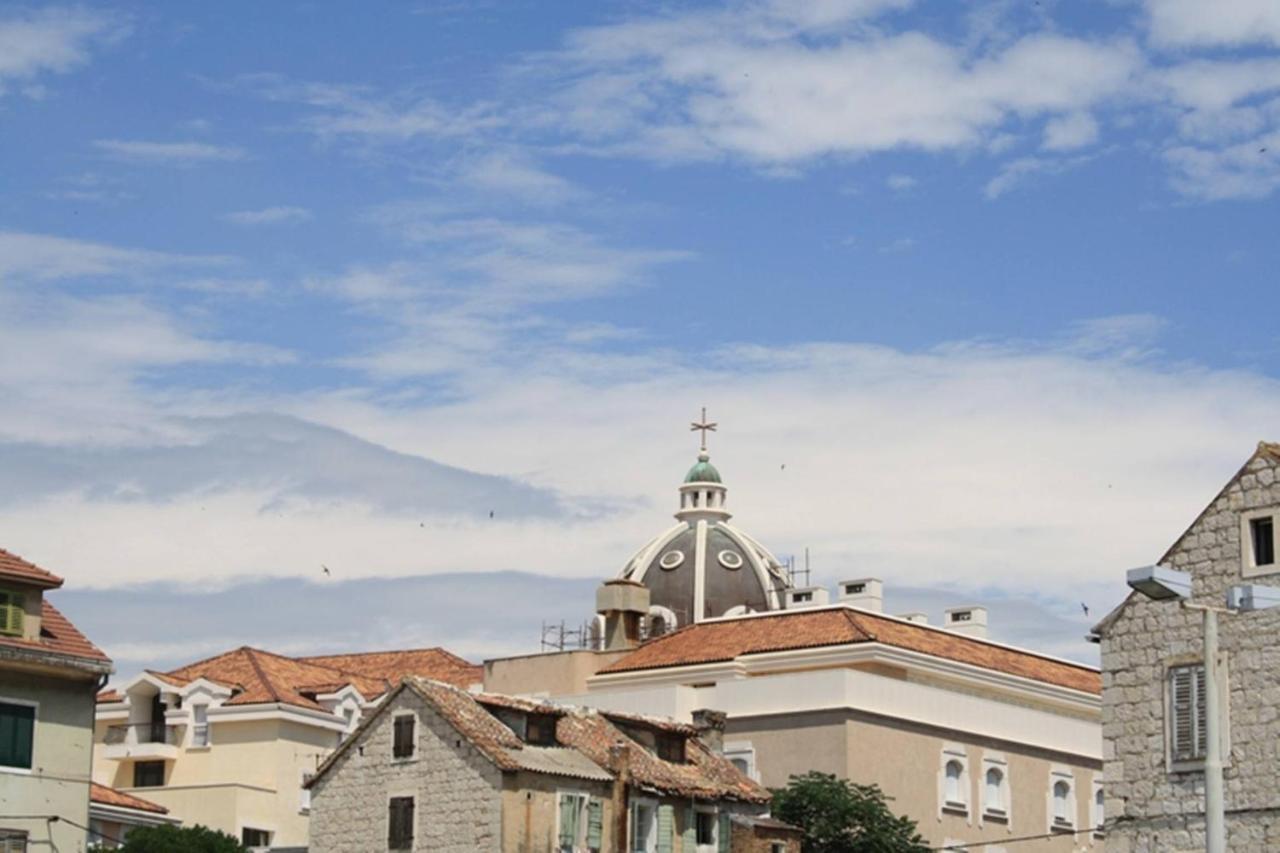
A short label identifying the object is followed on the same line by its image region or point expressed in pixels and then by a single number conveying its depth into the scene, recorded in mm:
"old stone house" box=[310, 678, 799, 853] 69062
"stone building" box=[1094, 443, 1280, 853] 49969
